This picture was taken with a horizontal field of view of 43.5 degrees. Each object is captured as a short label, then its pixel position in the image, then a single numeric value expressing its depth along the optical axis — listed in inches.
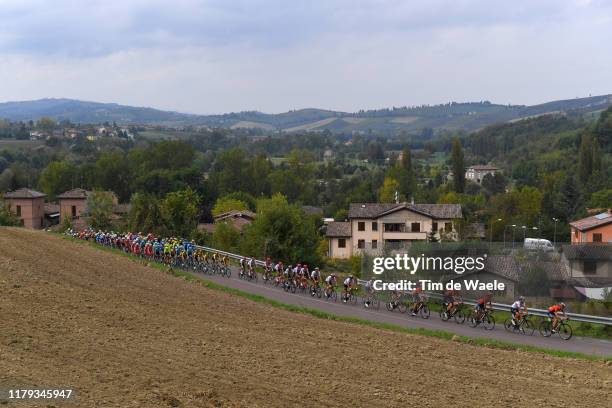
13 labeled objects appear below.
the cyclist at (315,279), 1285.7
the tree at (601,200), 3617.1
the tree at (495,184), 5369.1
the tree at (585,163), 4372.5
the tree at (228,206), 3815.7
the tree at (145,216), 2140.7
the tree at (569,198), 3897.6
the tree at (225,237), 2358.8
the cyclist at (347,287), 1226.8
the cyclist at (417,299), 1128.8
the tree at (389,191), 4077.3
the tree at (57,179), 4210.1
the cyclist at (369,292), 1197.1
